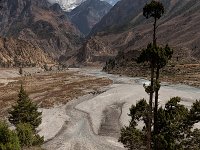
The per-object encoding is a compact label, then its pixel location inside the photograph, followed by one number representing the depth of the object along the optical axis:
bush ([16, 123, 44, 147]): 41.28
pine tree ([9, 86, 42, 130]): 51.94
